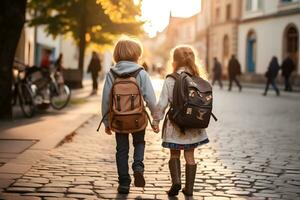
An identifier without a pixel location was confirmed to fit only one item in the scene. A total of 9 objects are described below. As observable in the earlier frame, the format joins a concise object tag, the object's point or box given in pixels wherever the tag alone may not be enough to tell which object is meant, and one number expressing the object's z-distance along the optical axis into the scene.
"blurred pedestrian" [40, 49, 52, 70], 22.20
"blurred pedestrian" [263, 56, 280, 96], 25.30
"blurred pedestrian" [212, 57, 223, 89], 33.28
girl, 5.21
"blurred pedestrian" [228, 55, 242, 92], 29.48
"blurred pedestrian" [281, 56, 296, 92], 29.28
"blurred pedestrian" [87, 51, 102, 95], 23.41
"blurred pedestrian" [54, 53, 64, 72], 16.09
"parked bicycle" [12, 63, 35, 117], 11.98
